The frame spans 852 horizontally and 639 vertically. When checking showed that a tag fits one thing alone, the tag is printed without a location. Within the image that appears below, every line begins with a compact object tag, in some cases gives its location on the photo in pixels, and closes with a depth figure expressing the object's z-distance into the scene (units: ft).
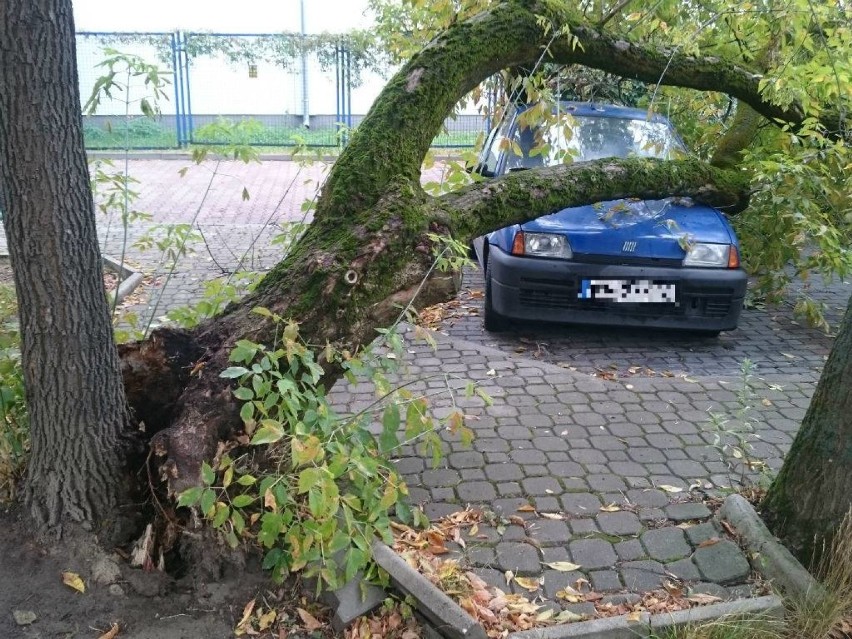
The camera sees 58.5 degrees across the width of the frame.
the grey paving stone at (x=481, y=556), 11.12
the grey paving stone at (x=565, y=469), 13.71
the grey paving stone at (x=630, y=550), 11.33
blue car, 18.84
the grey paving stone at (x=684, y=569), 10.87
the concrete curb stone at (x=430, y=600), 9.11
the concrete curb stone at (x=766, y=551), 10.12
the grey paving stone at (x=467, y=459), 13.92
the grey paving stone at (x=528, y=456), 14.12
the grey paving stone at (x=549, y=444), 14.65
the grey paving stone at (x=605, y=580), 10.62
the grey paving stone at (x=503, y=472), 13.50
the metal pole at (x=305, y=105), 67.72
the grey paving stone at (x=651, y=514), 12.35
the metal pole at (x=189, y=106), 62.64
